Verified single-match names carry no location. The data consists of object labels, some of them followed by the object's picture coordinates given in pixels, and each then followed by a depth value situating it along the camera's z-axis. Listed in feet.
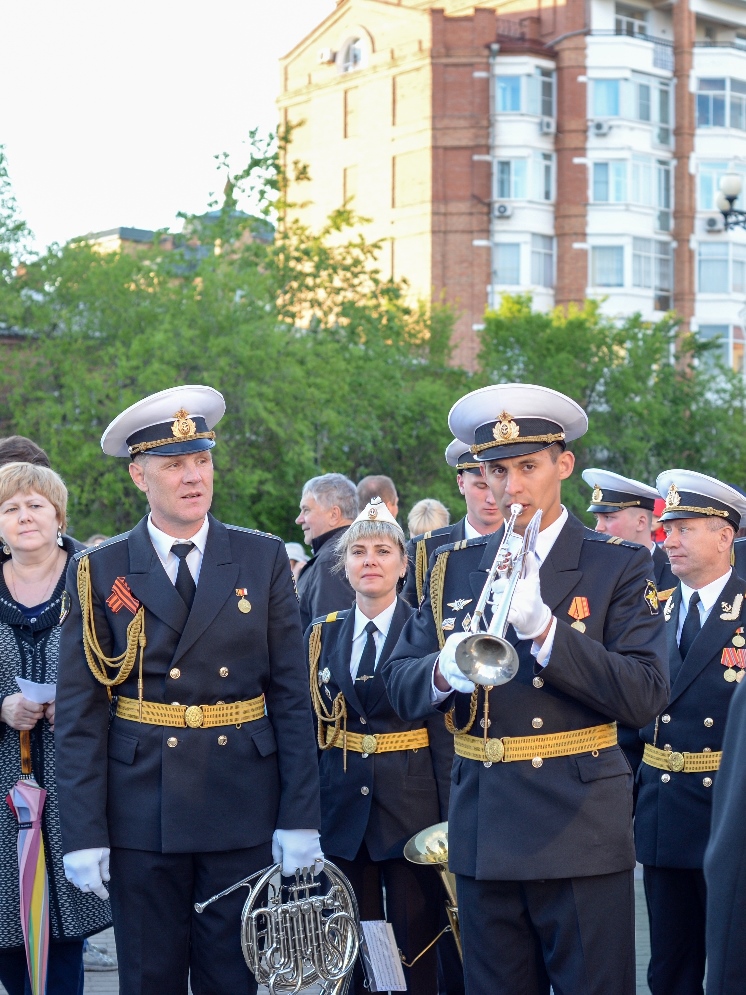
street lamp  64.63
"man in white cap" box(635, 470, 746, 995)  19.51
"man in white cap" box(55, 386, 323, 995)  15.99
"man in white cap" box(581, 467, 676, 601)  28.86
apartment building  157.58
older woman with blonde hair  18.15
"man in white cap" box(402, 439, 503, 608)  22.95
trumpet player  14.11
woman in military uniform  20.13
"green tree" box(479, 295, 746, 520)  127.54
